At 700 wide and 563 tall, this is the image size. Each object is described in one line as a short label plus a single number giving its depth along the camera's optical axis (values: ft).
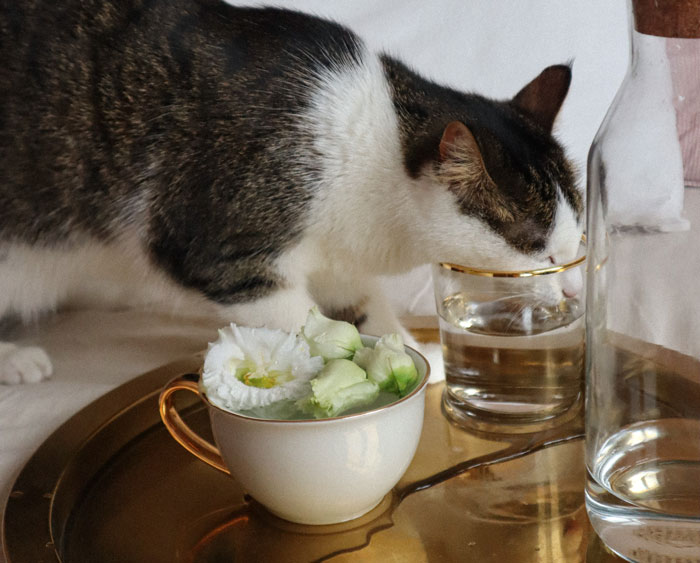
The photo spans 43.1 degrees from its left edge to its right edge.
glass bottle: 1.54
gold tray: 1.71
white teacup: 1.59
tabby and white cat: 2.45
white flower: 1.64
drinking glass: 2.19
